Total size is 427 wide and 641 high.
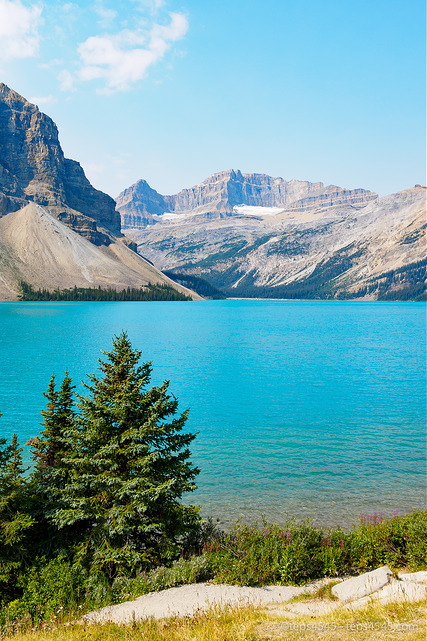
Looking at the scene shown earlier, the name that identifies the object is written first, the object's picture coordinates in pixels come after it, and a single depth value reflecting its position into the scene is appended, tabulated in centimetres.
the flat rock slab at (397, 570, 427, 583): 1368
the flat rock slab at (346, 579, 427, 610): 1219
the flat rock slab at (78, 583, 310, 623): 1300
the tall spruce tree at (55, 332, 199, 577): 1551
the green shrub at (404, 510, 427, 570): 1561
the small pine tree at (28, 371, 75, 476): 1747
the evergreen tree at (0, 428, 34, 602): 1424
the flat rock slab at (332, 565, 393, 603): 1318
